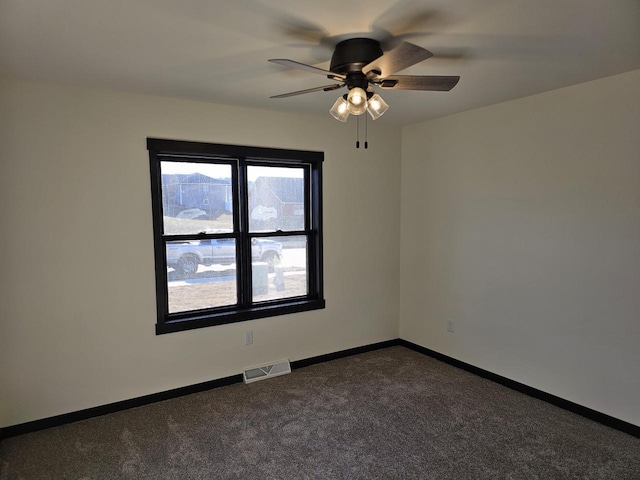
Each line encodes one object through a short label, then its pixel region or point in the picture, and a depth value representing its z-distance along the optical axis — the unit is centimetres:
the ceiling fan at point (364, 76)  195
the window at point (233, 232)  322
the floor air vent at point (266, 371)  348
